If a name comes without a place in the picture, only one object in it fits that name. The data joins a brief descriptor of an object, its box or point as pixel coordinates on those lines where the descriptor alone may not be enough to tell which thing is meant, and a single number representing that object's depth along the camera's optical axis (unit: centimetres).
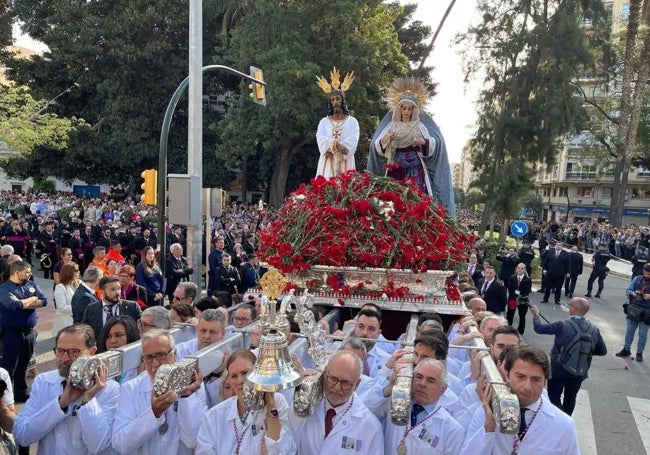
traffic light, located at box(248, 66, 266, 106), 1293
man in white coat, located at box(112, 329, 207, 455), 333
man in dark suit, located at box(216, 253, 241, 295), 1012
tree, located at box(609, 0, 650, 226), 2630
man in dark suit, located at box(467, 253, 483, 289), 1138
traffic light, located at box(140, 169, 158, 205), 990
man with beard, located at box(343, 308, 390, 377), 449
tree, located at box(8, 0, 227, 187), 2959
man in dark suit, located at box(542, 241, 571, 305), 1410
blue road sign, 1572
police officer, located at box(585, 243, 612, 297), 1520
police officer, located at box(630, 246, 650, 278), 1473
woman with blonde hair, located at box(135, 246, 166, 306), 866
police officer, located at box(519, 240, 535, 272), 1526
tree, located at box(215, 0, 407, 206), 2519
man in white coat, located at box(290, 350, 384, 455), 306
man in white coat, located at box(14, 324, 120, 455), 316
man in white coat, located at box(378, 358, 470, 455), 315
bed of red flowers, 585
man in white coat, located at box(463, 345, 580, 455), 298
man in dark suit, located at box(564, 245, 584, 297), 1450
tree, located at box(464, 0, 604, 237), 2122
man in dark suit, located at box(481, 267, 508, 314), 998
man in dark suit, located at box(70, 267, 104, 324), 629
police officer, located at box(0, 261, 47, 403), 603
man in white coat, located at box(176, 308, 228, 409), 389
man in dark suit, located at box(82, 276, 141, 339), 581
